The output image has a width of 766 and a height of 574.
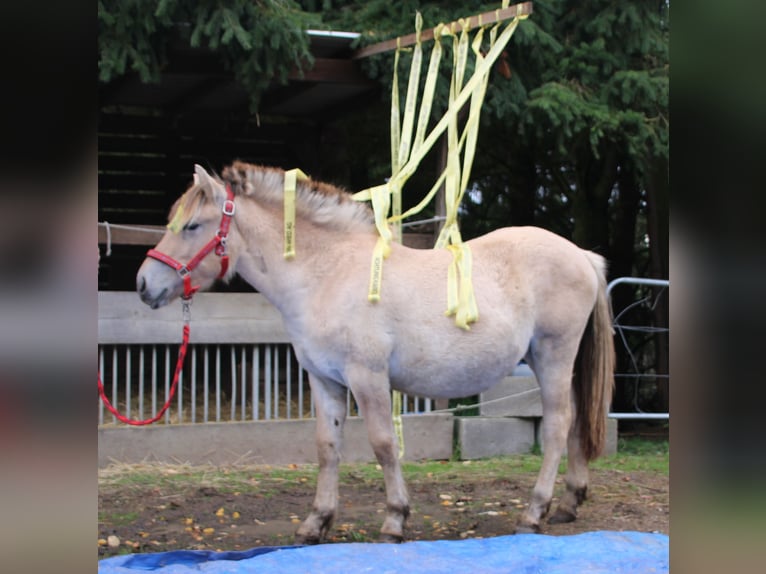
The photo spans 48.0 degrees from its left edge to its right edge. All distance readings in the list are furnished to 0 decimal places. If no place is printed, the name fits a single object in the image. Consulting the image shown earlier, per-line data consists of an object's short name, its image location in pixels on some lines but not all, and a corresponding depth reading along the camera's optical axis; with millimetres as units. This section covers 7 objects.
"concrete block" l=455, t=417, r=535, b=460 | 7242
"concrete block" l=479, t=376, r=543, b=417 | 7422
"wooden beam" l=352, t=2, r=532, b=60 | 4949
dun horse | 4480
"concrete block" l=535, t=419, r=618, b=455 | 7434
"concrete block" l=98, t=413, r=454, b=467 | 6477
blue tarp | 3836
